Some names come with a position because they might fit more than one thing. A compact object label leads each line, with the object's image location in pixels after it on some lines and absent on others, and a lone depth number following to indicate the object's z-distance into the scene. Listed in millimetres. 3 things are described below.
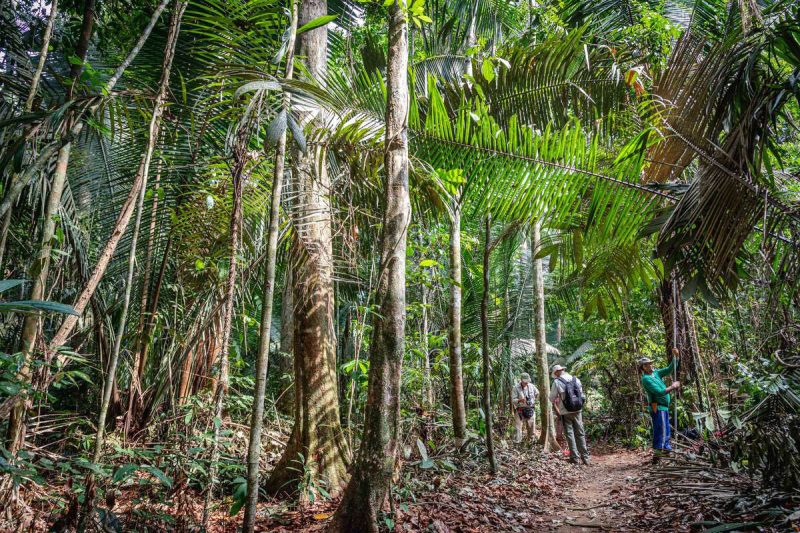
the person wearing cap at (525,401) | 9031
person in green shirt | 6277
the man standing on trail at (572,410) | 7613
